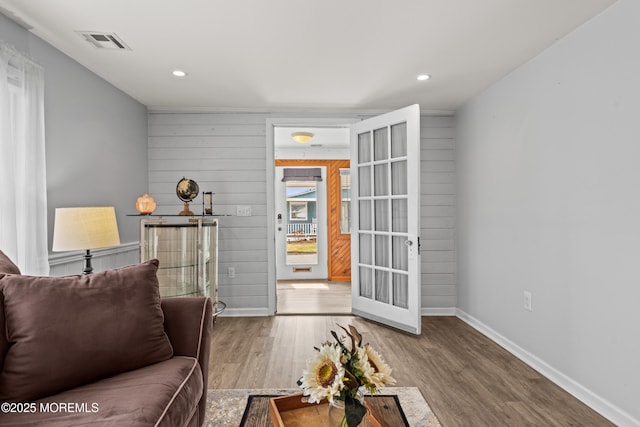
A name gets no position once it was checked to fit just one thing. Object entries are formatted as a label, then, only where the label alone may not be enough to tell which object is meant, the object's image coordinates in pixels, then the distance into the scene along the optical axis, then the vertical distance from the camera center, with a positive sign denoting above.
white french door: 3.41 -0.07
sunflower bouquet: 1.03 -0.50
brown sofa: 1.25 -0.59
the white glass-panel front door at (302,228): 6.46 -0.30
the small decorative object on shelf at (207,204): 3.72 +0.09
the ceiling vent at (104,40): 2.37 +1.22
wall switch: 4.06 +0.02
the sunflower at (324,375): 1.01 -0.49
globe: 3.53 +0.22
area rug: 1.96 -1.19
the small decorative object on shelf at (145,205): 3.28 +0.07
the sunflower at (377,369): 1.05 -0.49
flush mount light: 4.93 +1.08
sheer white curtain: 2.04 +0.31
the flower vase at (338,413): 1.06 -0.63
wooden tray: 1.16 -0.71
